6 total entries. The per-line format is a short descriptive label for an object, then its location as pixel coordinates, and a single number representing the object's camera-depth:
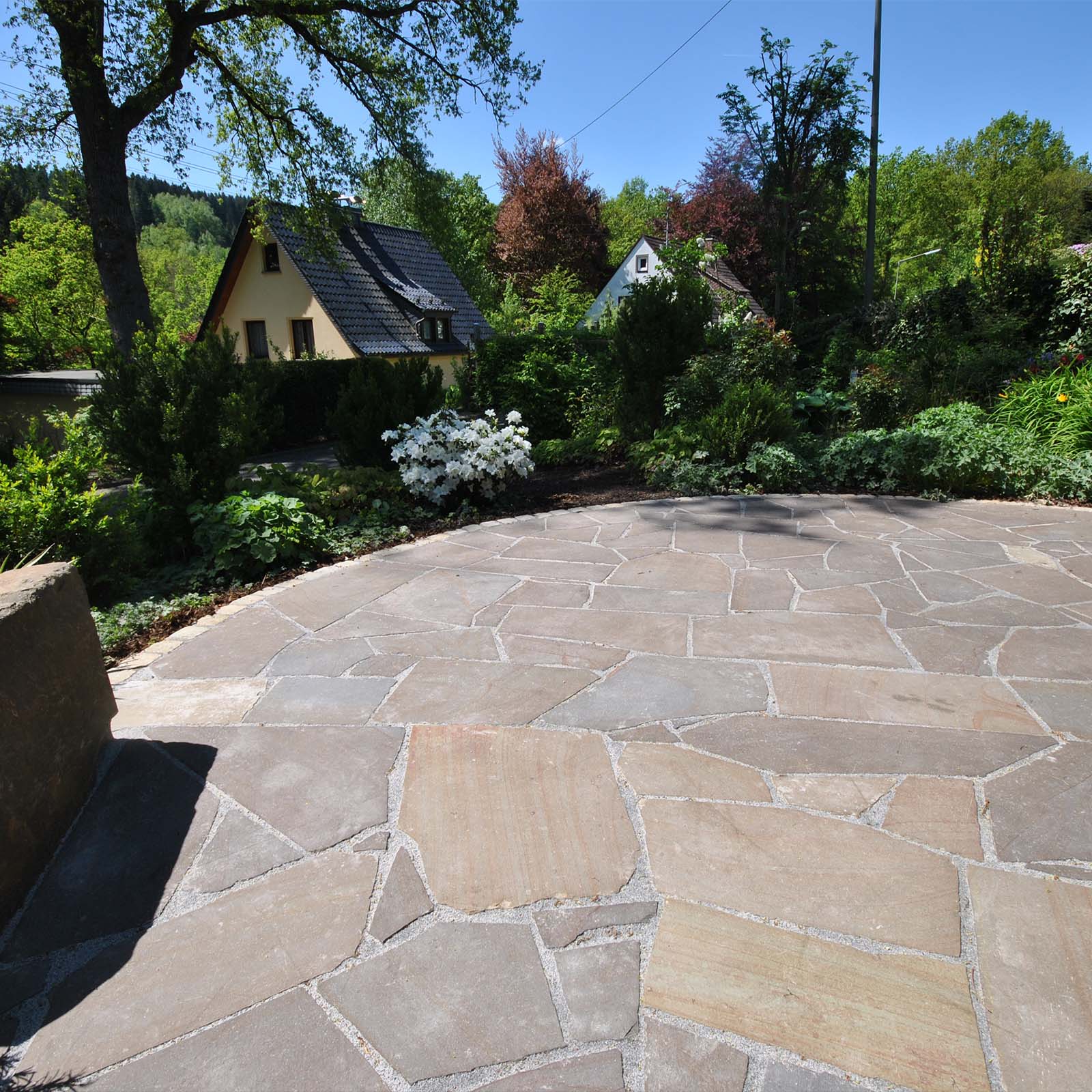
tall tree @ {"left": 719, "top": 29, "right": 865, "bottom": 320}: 11.87
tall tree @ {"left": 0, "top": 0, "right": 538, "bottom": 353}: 8.70
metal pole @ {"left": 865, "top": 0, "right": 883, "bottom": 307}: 10.88
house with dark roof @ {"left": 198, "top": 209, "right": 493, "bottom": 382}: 19.14
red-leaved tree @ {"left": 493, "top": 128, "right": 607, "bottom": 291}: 29.36
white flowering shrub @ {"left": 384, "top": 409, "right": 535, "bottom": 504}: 5.80
